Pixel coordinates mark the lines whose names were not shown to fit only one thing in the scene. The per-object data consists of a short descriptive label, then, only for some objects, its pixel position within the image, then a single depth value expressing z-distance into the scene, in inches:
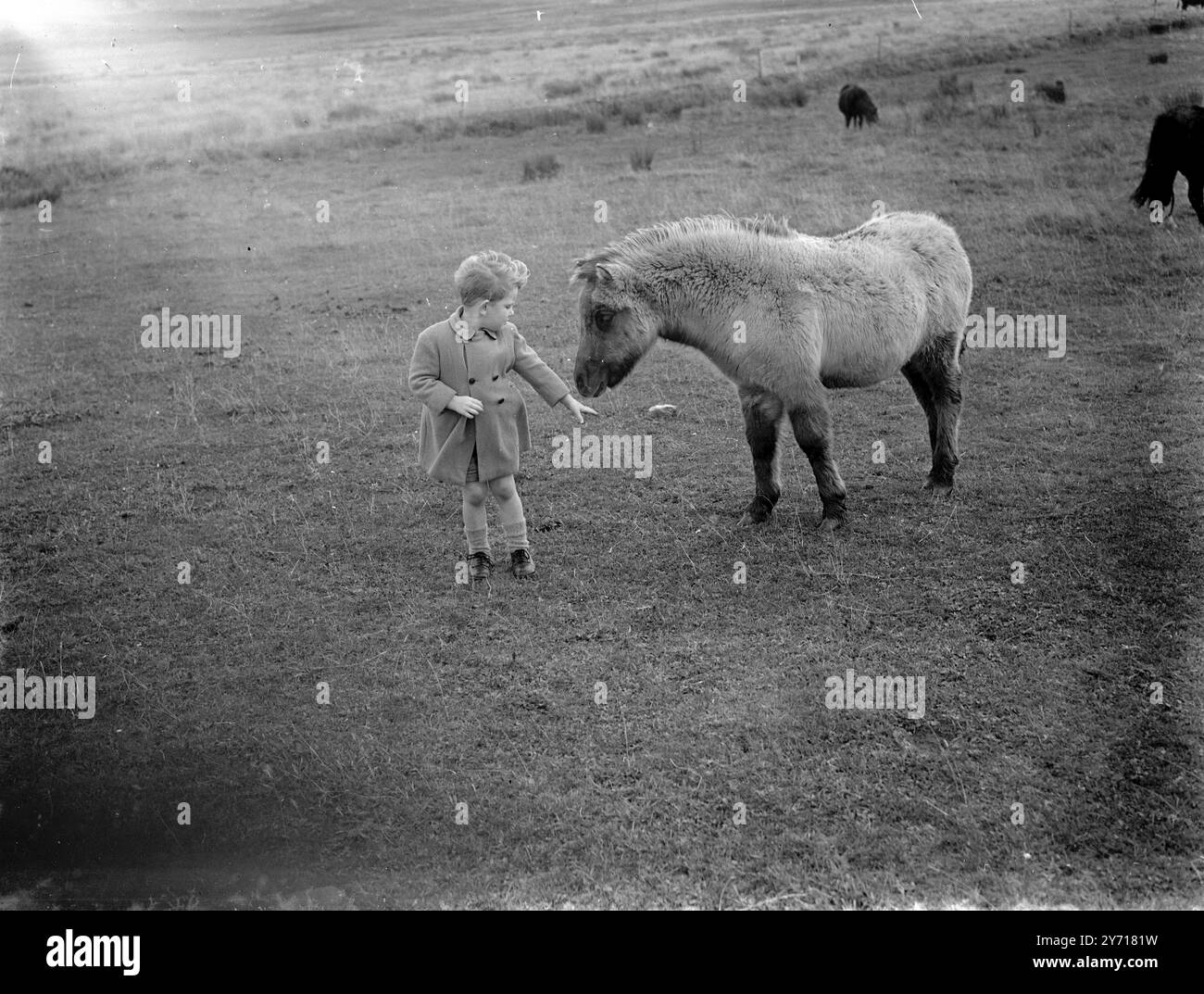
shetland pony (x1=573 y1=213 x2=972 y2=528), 254.2
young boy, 230.2
